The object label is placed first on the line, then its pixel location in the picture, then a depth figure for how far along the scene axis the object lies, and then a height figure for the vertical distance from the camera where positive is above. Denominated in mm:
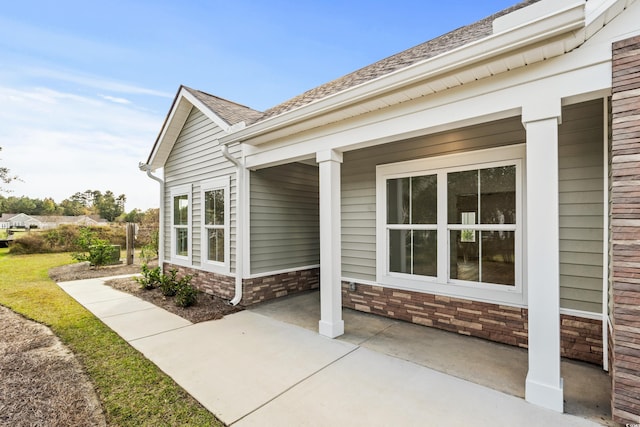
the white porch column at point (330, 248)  4117 -519
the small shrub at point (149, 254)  12530 -1844
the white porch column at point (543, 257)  2410 -398
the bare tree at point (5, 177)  15992 +2181
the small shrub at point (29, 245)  14016 -1531
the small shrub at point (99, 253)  10359 -1477
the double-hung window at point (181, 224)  7196 -289
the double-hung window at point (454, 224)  3799 -190
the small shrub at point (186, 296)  5668 -1690
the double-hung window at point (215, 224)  6133 -253
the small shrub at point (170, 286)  6441 -1668
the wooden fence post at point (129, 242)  11281 -1155
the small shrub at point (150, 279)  7230 -1719
